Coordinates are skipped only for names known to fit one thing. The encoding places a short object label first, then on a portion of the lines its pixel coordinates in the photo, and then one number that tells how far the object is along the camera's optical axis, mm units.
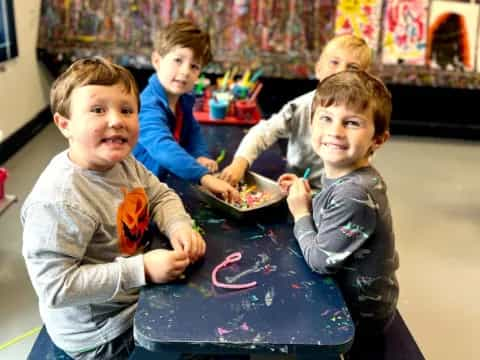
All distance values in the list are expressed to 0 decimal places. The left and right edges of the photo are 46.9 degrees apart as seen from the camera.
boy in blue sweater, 1518
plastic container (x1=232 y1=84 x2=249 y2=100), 2369
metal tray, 1224
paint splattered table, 844
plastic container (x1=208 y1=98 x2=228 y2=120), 2141
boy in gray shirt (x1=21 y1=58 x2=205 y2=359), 966
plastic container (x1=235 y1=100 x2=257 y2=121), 2184
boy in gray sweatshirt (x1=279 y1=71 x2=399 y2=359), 1064
